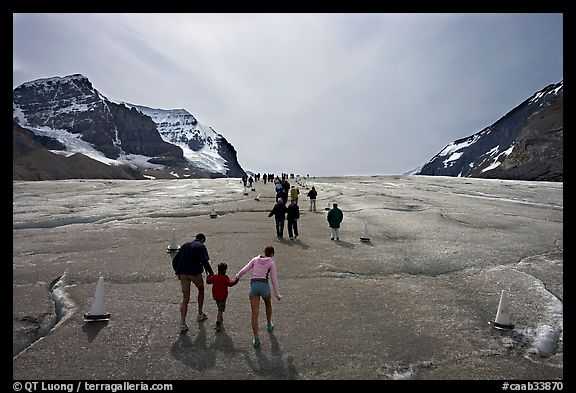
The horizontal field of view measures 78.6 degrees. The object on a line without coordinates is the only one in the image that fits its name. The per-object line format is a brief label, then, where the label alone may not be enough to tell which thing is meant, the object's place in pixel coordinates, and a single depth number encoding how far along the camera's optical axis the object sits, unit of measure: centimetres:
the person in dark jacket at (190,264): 682
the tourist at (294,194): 2197
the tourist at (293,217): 1477
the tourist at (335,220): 1391
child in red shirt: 660
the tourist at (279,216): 1485
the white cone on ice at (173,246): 1229
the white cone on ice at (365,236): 1397
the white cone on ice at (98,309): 694
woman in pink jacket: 631
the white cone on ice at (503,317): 662
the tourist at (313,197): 2240
